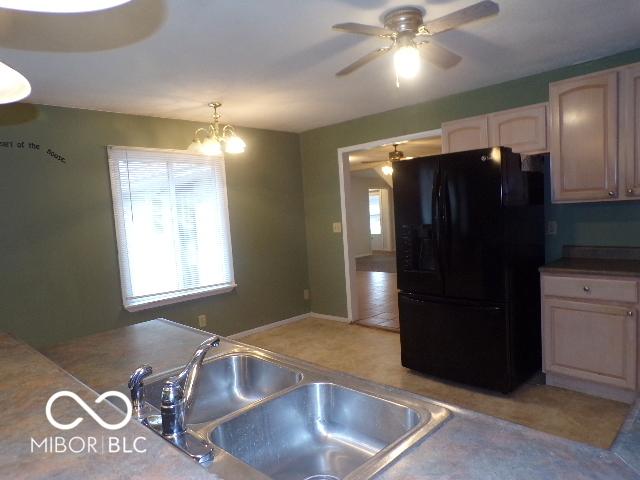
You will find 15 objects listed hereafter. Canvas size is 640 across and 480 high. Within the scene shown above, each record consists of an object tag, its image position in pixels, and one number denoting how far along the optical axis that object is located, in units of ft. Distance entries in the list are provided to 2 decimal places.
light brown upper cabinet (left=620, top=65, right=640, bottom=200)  8.25
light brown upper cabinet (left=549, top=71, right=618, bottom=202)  8.57
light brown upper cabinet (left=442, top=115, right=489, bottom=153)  10.62
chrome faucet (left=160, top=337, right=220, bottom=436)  3.27
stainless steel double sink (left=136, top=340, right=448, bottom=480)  3.58
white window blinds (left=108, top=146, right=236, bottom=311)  11.83
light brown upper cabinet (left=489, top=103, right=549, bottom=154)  9.73
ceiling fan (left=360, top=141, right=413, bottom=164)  20.02
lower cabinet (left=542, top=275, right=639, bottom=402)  8.19
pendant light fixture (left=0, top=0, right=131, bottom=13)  1.91
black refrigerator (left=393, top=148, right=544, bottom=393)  8.78
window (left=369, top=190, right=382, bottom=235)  37.70
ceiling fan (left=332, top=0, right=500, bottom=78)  5.54
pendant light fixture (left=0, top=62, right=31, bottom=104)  3.05
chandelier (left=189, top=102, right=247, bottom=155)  10.51
